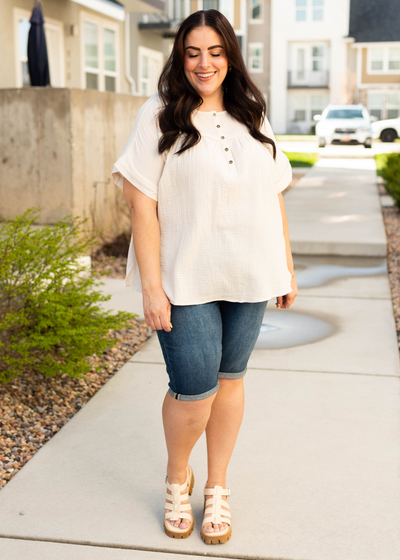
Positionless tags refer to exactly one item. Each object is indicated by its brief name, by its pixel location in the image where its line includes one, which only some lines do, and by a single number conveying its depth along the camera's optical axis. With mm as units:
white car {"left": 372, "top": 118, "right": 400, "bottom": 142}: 28203
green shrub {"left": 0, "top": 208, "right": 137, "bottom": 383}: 3436
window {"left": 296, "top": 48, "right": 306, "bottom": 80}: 39875
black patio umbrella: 6817
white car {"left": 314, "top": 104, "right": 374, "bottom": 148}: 24266
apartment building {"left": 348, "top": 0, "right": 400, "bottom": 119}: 38531
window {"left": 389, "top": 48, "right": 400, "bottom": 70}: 38969
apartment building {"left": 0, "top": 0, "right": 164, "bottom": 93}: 9875
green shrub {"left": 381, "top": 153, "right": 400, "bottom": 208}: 9356
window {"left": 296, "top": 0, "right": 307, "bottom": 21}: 38375
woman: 2139
